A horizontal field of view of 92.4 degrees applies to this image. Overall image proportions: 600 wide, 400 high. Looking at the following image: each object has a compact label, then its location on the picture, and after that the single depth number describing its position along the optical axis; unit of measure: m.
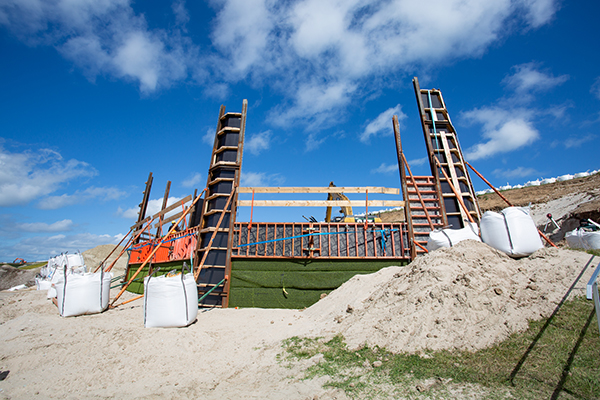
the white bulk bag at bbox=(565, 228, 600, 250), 9.76
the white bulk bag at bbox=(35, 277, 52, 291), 14.15
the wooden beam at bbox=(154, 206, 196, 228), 10.53
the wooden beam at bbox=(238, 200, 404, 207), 9.35
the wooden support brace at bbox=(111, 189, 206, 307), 9.78
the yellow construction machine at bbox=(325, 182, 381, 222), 12.93
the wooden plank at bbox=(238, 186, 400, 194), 9.73
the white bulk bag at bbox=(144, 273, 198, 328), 6.23
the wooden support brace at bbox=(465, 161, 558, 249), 9.78
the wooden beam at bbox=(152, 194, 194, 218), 10.63
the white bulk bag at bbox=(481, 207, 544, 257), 5.82
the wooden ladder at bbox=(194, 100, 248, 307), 8.91
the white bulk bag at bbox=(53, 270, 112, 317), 7.18
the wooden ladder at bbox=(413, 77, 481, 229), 9.77
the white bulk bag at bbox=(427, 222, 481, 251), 7.00
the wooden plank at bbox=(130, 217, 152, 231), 10.68
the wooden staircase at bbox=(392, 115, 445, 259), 9.05
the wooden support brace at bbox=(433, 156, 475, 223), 9.22
